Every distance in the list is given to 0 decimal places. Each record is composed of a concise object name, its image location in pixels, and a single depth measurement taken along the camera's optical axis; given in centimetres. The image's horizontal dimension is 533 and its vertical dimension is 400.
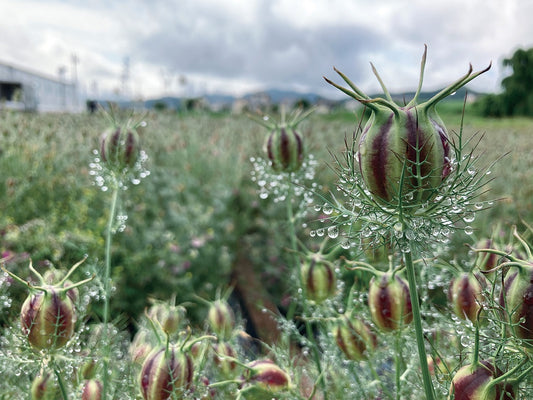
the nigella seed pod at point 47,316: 14
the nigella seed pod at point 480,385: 11
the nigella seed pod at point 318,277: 21
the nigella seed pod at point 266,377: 16
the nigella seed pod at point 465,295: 15
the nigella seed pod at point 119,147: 24
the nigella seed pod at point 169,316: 21
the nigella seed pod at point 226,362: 20
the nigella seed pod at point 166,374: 14
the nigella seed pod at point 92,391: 17
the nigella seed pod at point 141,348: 18
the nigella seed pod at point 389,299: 16
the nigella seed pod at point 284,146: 24
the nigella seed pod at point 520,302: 11
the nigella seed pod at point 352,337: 19
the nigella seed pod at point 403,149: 10
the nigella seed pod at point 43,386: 17
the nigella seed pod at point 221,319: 21
